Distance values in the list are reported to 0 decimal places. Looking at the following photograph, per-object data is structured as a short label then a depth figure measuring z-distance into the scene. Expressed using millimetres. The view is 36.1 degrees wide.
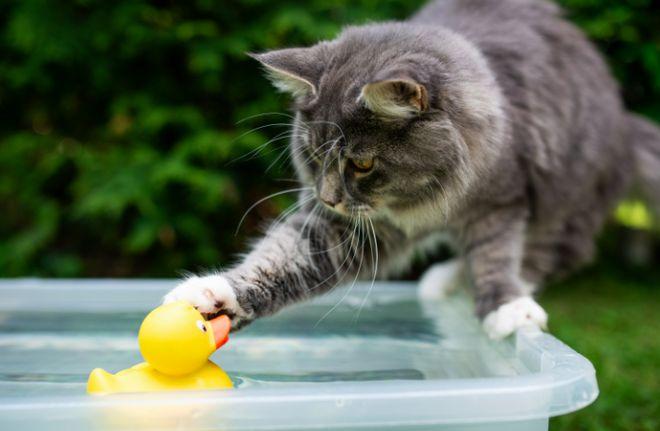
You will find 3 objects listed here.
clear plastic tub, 543
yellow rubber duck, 595
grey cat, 694
